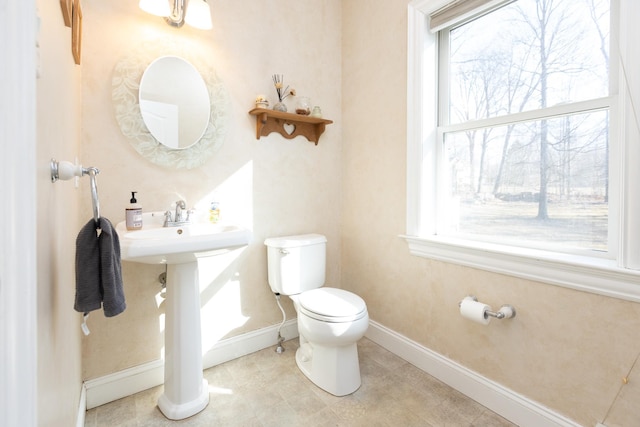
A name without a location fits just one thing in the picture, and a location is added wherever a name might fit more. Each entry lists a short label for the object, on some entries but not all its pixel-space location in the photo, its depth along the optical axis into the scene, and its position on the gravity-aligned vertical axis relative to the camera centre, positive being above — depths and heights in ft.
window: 4.05 +1.06
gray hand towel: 2.72 -0.56
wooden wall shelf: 6.43 +1.93
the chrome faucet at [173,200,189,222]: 5.46 -0.02
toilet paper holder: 4.70 -1.65
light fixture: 5.44 +3.51
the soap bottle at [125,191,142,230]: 4.89 -0.13
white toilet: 5.18 -1.82
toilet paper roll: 4.77 -1.66
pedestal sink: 4.80 -2.00
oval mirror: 5.34 +1.95
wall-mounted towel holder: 2.43 +0.32
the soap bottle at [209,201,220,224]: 5.92 -0.09
